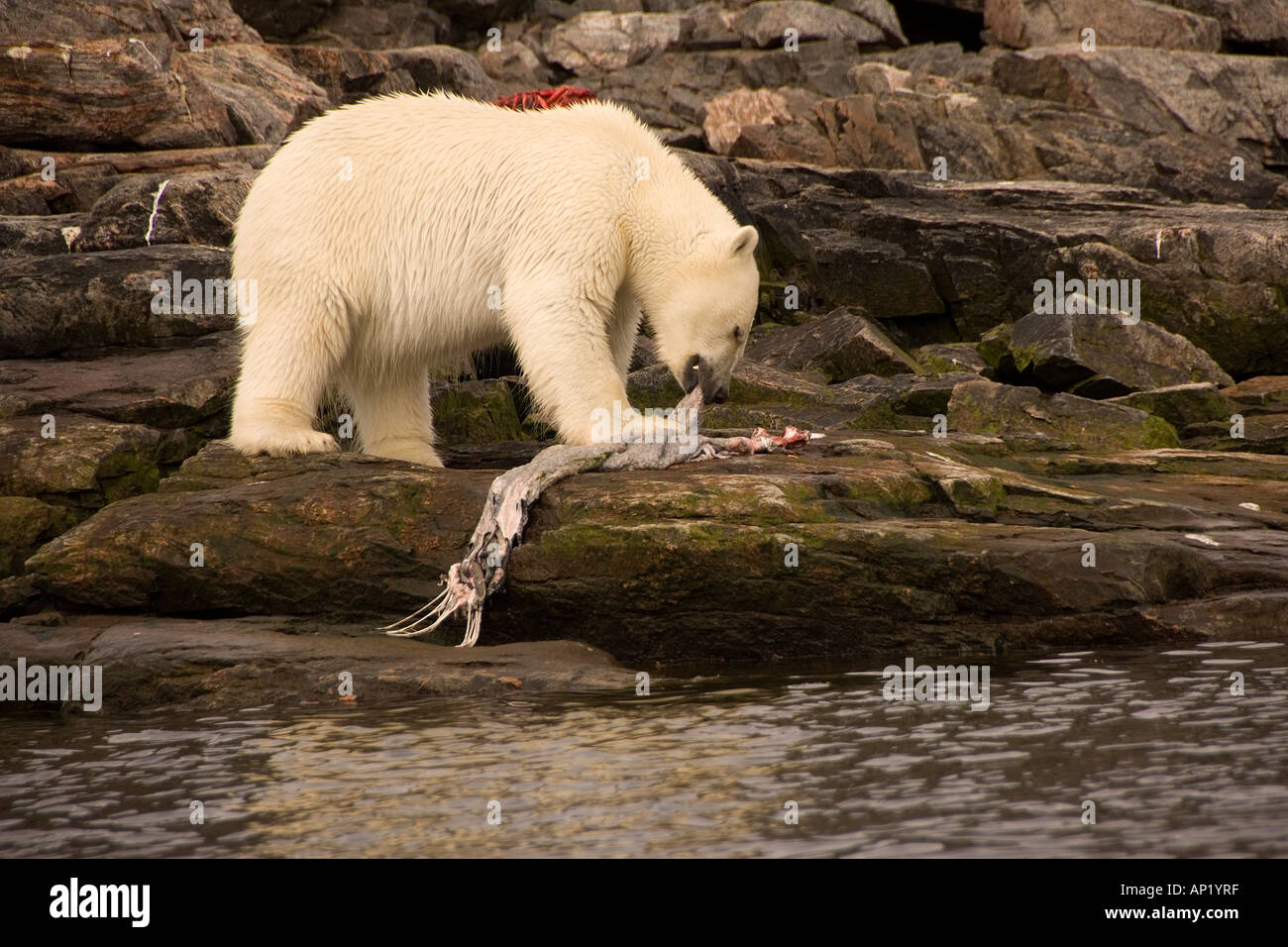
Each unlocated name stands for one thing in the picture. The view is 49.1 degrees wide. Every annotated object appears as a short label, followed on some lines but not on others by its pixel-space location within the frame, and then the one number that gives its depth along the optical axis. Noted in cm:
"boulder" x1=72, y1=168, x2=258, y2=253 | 1341
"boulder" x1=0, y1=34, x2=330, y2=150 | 1634
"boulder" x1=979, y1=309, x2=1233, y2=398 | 1341
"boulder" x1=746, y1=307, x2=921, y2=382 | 1398
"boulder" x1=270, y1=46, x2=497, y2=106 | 2247
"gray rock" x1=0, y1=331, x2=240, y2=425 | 1030
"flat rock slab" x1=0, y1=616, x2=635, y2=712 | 725
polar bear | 877
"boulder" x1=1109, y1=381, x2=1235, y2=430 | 1255
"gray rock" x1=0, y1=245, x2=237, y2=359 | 1159
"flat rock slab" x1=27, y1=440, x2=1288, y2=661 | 782
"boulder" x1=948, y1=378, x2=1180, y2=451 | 1180
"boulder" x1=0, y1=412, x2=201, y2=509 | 948
